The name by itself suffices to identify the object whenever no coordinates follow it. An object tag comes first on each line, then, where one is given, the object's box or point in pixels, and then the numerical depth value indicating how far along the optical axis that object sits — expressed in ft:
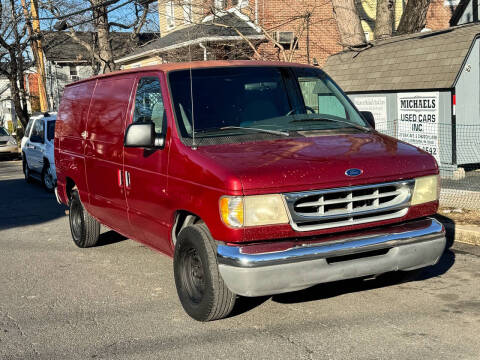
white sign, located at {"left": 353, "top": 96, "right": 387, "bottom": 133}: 46.14
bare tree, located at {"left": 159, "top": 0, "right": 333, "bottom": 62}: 70.95
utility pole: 79.97
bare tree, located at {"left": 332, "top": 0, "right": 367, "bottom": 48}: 54.54
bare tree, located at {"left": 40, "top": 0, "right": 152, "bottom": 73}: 85.97
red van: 14.97
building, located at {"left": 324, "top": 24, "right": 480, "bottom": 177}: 40.78
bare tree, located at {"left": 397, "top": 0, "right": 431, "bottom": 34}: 54.34
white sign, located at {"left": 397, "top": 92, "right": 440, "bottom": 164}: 41.42
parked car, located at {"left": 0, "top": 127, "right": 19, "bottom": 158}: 81.87
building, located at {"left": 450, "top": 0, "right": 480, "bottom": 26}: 72.38
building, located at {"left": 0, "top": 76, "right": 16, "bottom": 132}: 189.88
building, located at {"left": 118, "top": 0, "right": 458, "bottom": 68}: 69.62
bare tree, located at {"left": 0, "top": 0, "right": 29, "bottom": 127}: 106.63
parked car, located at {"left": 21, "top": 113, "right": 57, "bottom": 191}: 46.65
